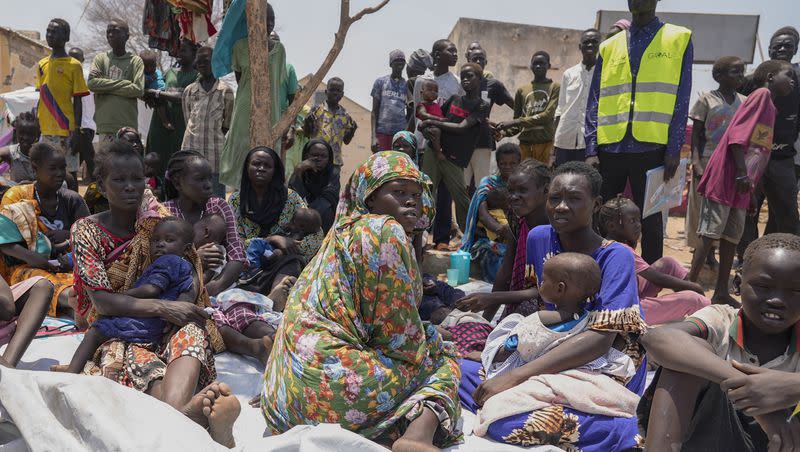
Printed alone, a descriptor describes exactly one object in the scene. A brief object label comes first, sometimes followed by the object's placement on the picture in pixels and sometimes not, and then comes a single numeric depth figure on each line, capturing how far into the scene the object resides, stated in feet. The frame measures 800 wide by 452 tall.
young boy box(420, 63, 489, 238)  23.79
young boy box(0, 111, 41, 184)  21.47
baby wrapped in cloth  9.34
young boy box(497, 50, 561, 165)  25.31
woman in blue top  9.25
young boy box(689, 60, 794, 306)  18.47
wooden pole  17.75
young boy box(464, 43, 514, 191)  24.73
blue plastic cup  19.11
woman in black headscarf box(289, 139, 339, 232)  19.73
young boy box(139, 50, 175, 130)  26.63
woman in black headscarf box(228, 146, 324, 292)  16.74
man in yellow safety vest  16.46
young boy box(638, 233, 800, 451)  7.25
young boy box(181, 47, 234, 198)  22.62
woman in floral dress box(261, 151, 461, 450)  8.50
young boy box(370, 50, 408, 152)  29.66
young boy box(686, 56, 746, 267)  21.48
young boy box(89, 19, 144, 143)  25.01
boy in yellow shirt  25.66
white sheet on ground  7.69
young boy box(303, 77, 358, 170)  29.55
